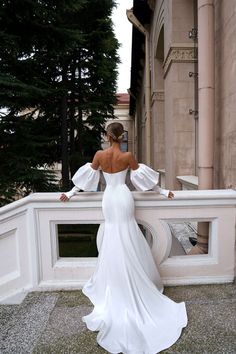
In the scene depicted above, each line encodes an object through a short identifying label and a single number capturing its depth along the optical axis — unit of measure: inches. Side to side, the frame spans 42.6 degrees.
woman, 87.4
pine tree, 212.5
